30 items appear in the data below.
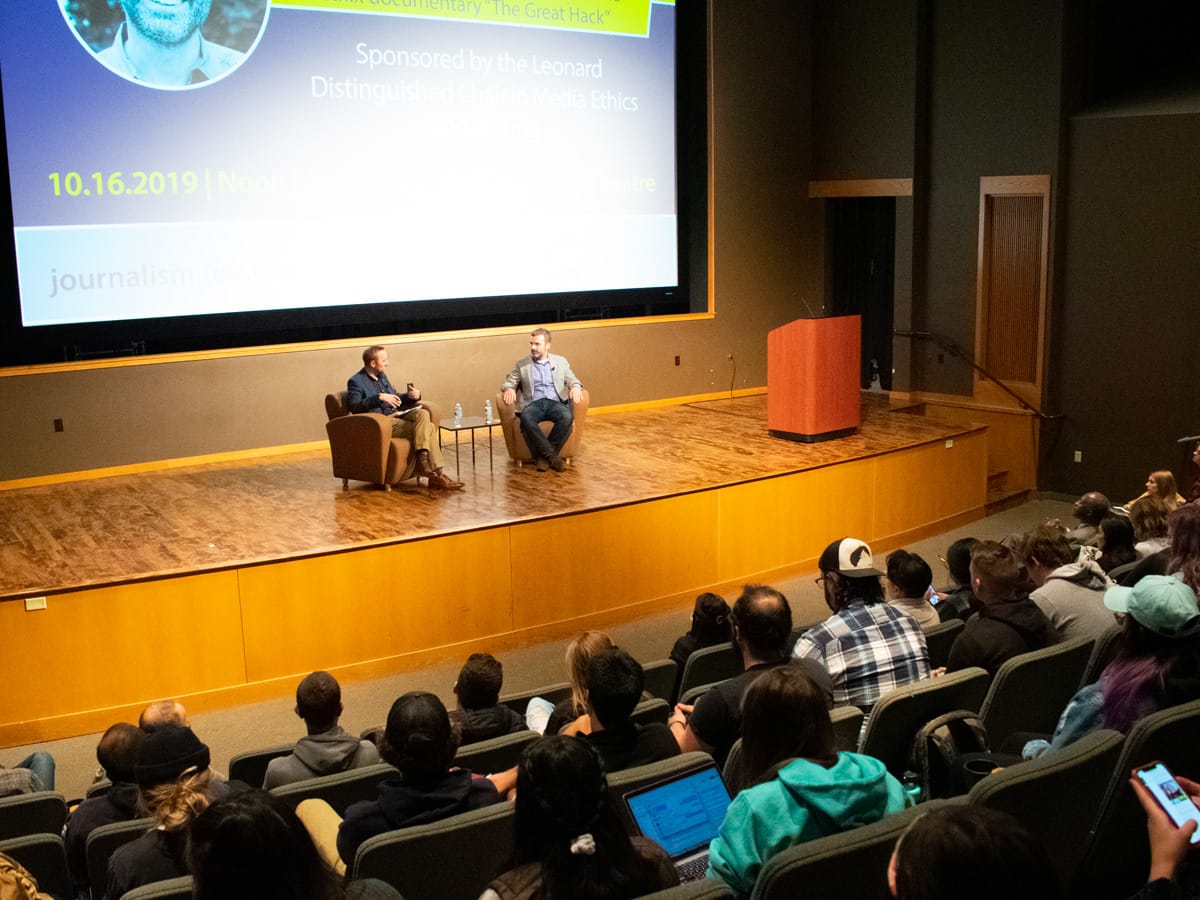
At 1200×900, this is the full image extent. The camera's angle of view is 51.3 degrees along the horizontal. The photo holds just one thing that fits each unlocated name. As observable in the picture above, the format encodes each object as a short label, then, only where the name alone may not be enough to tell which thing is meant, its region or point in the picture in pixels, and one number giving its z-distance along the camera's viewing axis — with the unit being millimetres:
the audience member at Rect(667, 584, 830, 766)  3311
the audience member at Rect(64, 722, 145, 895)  3375
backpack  3240
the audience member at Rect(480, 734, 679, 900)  2082
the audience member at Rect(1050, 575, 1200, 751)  2824
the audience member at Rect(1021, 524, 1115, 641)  4082
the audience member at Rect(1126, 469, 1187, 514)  5793
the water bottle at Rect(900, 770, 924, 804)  3332
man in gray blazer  8000
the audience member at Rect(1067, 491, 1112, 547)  5610
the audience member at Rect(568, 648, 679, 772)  2947
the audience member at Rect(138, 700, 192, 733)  3707
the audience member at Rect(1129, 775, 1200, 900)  2021
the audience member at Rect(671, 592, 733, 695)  4578
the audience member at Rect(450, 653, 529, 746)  3785
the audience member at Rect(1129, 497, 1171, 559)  5660
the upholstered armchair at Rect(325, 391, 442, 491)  7445
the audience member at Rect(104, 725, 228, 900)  2717
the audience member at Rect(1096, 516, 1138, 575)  5109
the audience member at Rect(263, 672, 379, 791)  3521
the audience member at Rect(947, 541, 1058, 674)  3857
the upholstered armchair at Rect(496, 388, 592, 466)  8164
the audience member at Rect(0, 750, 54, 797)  3783
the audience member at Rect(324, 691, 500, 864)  2754
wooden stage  5664
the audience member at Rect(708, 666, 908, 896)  2275
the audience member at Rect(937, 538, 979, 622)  4730
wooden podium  8516
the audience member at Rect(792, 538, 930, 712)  3609
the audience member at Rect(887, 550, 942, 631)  4238
